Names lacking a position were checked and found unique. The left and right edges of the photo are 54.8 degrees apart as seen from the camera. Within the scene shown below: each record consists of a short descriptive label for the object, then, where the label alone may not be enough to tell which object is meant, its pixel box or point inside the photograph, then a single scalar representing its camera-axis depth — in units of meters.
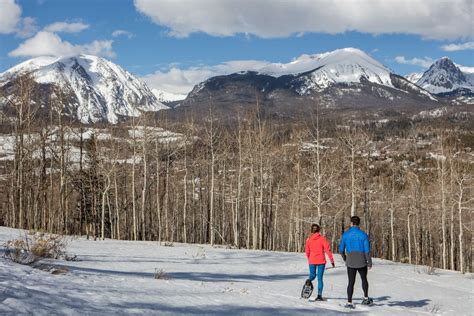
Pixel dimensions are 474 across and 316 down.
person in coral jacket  11.66
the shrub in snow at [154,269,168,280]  10.85
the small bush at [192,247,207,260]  19.06
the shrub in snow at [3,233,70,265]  9.97
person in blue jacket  10.88
